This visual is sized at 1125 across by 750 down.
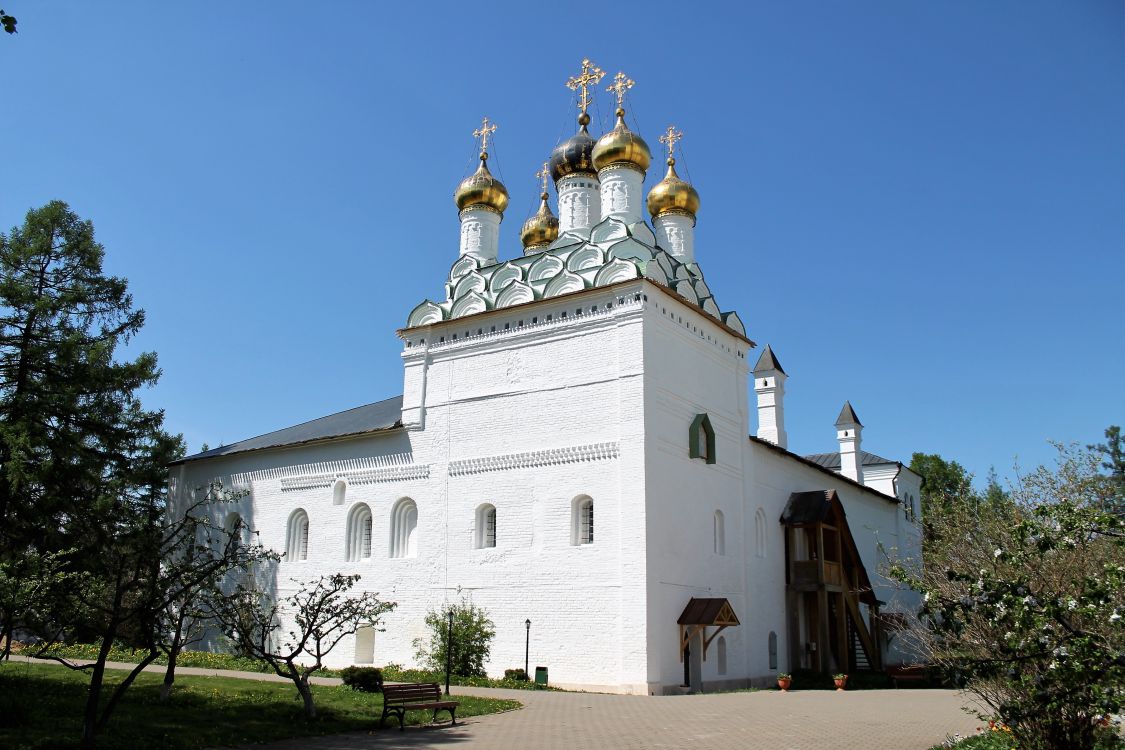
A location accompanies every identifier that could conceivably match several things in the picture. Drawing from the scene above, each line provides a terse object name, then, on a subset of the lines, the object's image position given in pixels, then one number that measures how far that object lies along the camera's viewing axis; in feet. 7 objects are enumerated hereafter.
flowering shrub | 18.00
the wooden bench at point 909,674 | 67.21
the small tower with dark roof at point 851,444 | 106.83
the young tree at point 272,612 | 38.55
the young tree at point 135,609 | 28.14
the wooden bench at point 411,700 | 37.58
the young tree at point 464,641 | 60.70
